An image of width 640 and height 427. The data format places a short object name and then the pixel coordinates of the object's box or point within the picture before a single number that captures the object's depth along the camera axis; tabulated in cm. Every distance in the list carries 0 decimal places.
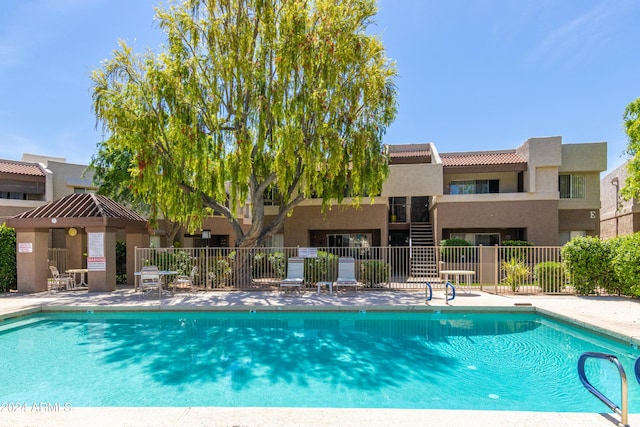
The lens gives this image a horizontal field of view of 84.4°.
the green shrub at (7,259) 1417
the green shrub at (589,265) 1230
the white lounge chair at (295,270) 1387
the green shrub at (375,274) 1459
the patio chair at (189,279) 1386
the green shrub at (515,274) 1355
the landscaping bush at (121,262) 1684
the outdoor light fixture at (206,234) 2372
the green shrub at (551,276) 1316
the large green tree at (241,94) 1345
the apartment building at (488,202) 1964
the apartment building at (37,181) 2333
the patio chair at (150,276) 1262
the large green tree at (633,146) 1642
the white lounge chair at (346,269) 1373
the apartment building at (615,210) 2362
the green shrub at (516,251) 1489
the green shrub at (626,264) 1133
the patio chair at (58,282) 1475
